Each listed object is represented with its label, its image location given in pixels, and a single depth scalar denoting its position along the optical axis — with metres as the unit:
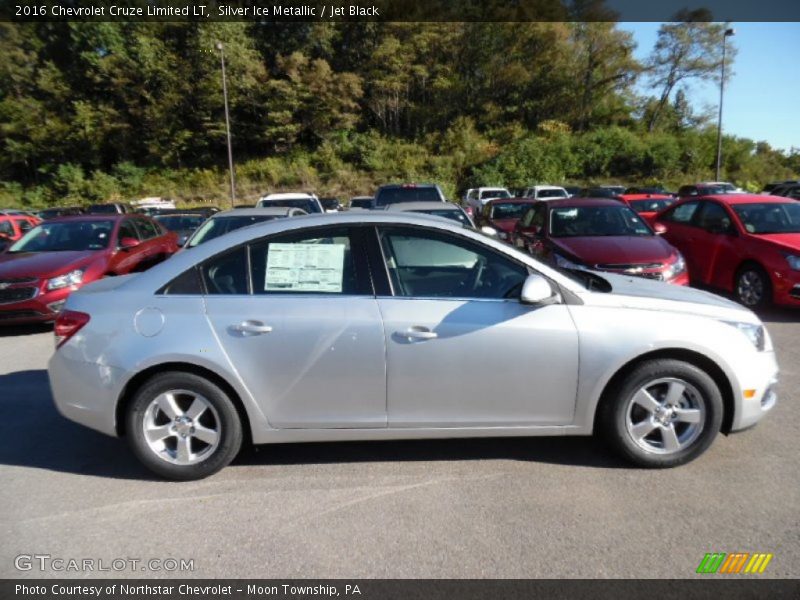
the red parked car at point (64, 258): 7.68
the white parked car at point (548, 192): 25.80
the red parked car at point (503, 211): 16.32
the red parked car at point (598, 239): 7.34
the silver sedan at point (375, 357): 3.61
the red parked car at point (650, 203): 17.92
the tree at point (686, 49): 45.56
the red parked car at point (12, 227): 13.00
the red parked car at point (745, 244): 7.57
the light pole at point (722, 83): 28.11
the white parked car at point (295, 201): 15.16
